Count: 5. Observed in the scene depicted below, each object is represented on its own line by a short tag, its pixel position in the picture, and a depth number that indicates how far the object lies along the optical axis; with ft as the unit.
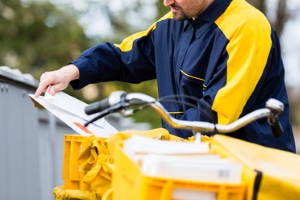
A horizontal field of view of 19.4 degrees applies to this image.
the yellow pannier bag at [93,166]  13.32
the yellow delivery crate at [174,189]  9.57
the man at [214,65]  14.11
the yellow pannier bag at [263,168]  10.05
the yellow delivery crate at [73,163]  14.02
